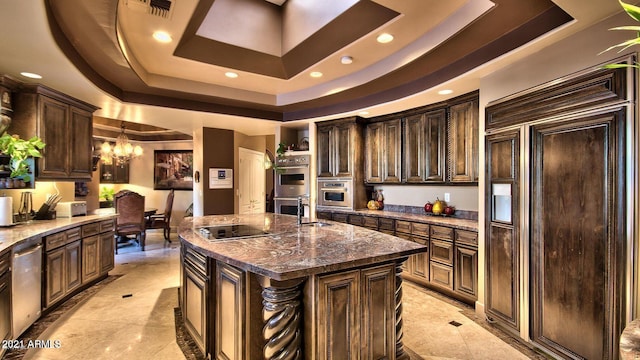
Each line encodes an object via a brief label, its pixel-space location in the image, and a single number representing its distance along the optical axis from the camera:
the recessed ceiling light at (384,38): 2.75
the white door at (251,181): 6.39
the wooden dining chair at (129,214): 5.61
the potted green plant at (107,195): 7.42
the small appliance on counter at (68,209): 3.71
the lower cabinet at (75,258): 3.00
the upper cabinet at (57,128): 3.23
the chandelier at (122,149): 6.03
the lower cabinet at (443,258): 3.20
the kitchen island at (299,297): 1.65
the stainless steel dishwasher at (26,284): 2.41
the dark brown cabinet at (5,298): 2.16
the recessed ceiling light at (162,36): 2.77
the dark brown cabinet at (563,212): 1.82
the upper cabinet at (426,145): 3.55
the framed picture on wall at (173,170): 7.80
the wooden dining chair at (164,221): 6.40
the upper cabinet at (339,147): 4.82
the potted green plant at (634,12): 0.84
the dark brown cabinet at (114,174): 7.57
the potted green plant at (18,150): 2.87
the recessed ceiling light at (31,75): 2.86
